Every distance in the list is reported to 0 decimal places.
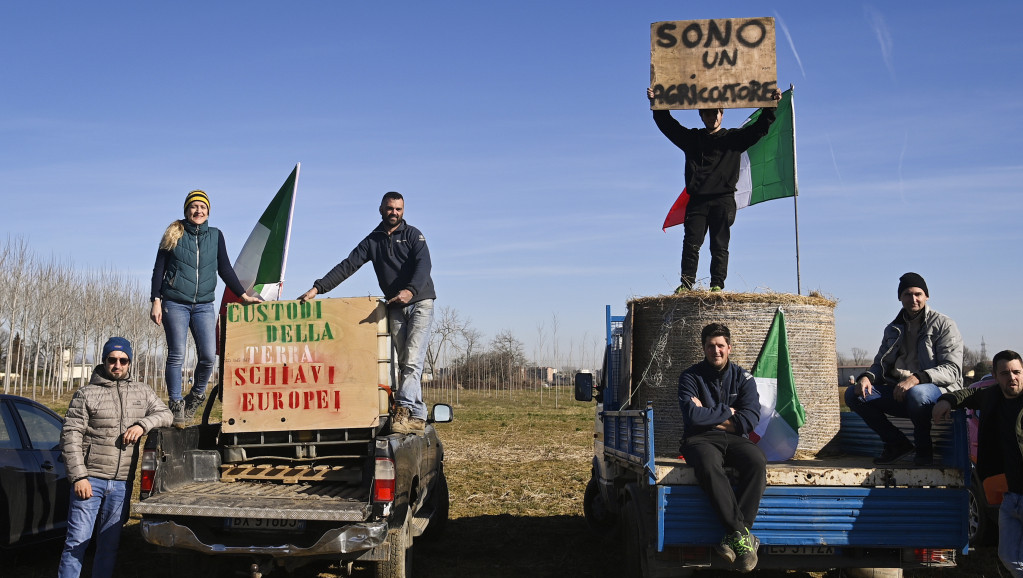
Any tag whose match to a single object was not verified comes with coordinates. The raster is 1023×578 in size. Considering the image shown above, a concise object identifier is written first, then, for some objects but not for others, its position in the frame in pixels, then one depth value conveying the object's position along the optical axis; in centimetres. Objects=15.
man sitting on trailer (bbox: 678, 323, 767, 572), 459
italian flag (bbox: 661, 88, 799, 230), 834
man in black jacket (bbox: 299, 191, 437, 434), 691
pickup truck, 511
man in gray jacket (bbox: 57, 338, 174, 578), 527
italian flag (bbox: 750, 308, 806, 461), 576
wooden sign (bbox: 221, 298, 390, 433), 593
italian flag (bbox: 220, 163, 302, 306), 798
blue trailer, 468
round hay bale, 590
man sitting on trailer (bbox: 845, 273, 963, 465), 524
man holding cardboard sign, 714
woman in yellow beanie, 656
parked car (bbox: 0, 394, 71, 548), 605
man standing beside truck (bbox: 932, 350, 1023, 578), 475
